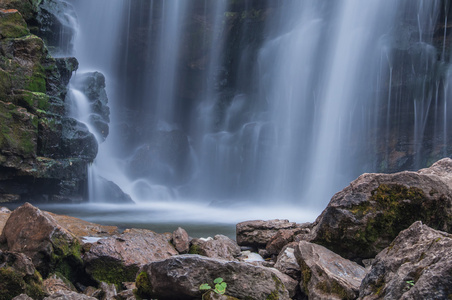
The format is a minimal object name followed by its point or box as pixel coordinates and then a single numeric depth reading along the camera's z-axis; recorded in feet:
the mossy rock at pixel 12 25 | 50.42
